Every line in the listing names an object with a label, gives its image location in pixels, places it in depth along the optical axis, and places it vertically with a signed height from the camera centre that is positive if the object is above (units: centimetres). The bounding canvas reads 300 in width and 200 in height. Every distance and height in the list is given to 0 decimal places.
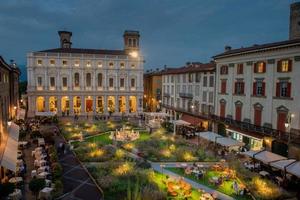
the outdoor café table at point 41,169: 1893 -642
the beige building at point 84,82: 5475 +132
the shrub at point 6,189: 1366 -579
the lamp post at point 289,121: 2364 -335
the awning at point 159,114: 4353 -473
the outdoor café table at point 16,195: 1478 -661
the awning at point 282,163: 1915 -603
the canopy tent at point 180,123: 3776 -546
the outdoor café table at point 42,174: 1765 -638
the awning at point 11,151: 1667 -509
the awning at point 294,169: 1769 -600
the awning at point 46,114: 4177 -463
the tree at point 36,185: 1540 -618
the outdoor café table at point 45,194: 1511 -662
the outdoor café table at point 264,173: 2081 -727
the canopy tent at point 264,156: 2080 -601
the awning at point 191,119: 4351 -586
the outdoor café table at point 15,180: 1674 -643
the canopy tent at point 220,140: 2598 -583
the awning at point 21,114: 4078 -479
